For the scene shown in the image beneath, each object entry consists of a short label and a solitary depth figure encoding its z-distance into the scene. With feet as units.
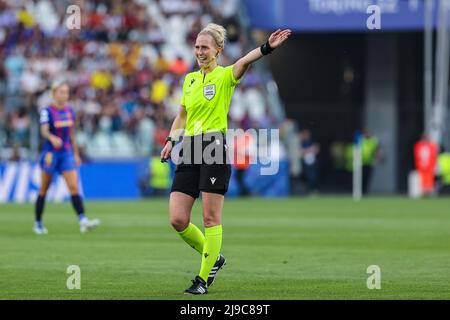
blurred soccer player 62.18
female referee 36.17
